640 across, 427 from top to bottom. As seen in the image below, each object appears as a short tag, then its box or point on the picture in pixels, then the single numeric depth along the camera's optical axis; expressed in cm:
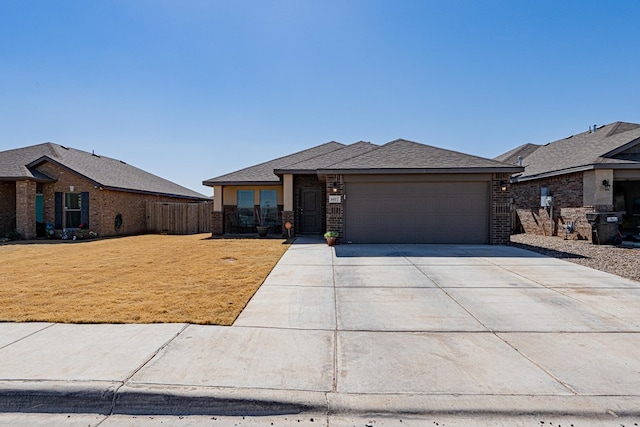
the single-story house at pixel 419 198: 1162
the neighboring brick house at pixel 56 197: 1554
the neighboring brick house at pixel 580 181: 1260
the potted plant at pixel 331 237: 1150
